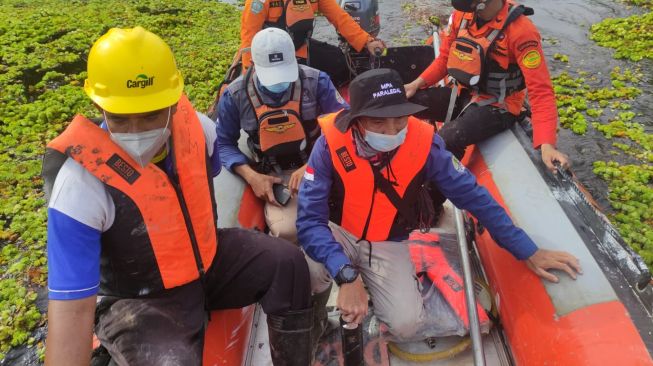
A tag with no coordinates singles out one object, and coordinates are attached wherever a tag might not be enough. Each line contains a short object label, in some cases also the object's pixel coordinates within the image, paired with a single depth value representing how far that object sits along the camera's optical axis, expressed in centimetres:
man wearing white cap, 282
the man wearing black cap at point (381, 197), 210
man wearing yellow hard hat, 152
